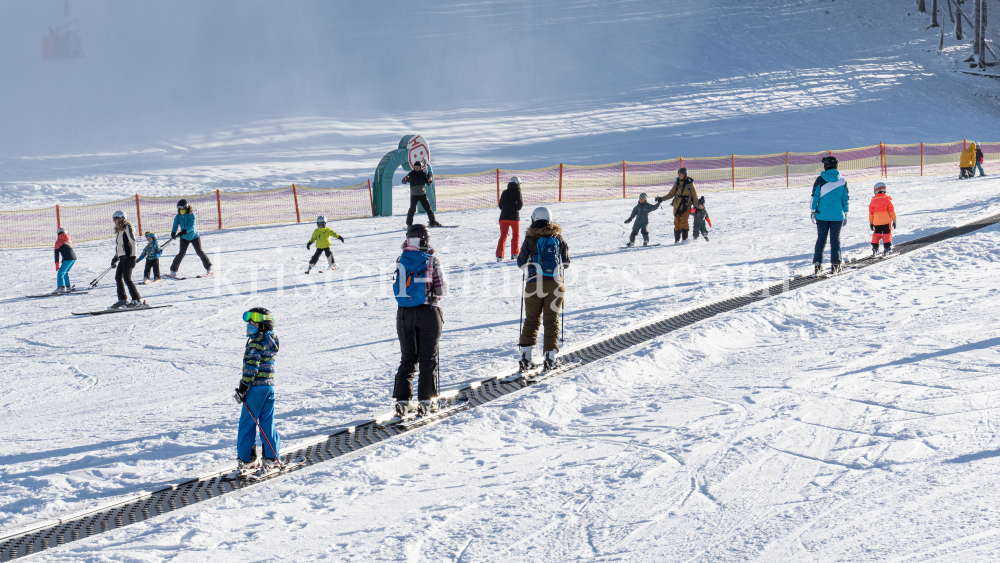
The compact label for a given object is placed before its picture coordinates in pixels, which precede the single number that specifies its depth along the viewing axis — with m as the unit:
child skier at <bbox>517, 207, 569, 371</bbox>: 7.17
